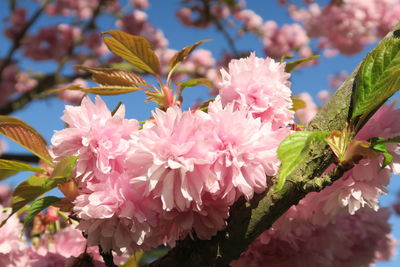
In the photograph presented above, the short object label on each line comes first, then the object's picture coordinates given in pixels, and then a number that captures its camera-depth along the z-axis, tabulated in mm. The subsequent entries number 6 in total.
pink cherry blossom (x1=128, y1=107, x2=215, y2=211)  545
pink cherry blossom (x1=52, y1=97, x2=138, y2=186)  595
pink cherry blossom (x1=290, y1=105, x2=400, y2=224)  637
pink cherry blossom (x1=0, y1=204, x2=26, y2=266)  913
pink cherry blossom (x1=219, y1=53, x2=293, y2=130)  651
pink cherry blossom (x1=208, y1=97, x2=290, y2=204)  557
